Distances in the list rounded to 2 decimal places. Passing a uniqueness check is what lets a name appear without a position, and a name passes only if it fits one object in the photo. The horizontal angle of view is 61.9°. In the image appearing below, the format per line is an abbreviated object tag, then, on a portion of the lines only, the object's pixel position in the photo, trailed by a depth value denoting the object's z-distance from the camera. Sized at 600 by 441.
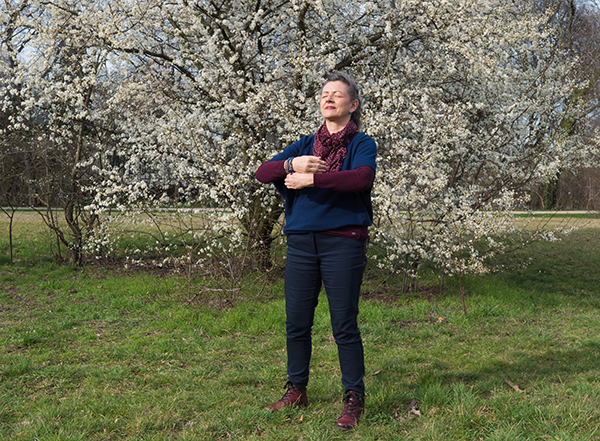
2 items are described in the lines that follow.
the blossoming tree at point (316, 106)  6.45
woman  2.79
